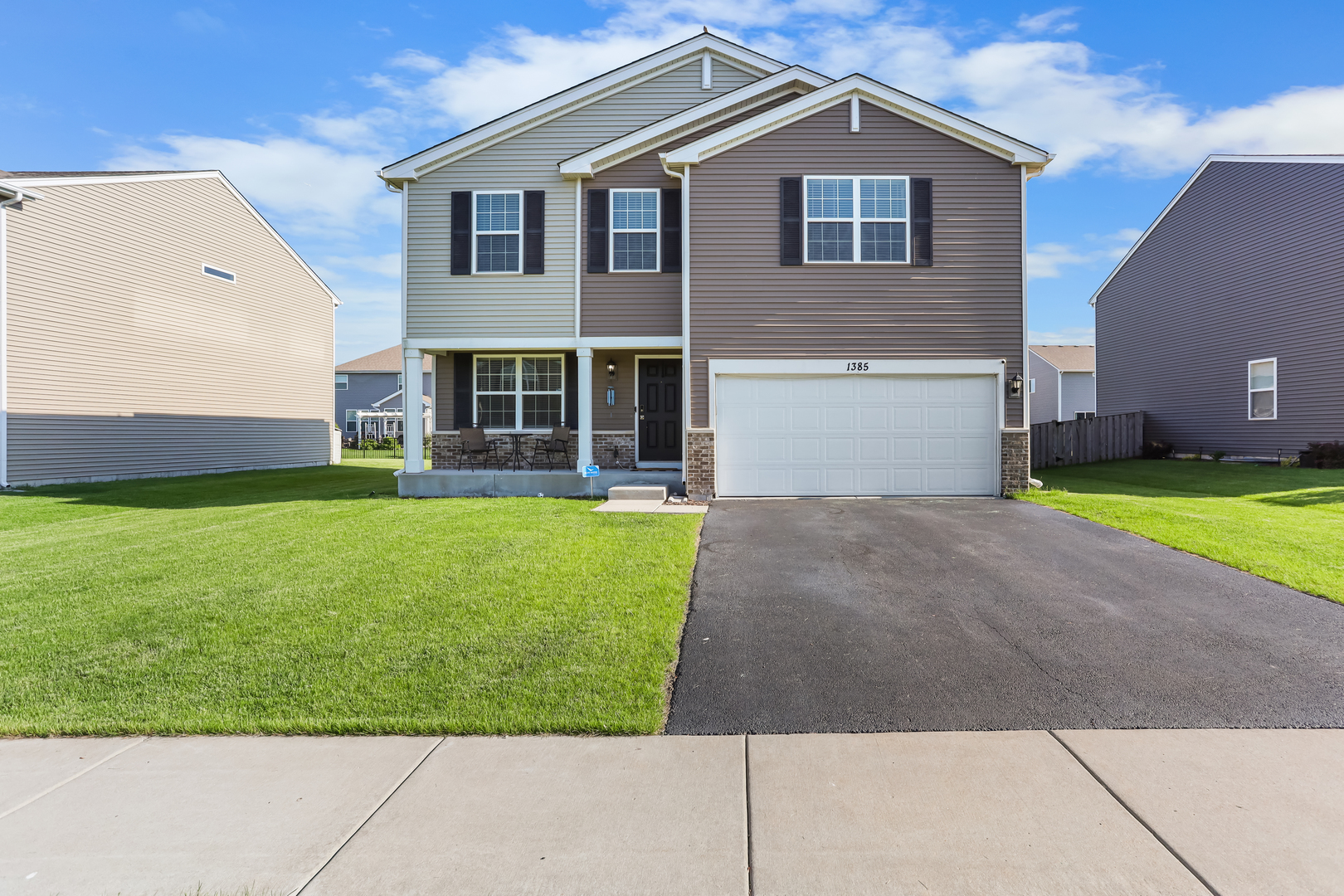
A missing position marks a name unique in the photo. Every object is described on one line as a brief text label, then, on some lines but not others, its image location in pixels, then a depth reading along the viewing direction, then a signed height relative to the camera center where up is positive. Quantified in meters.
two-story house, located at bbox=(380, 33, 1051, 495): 11.84 +2.32
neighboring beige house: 14.98 +2.79
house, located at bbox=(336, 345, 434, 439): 46.22 +3.42
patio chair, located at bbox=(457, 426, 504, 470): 13.62 -0.08
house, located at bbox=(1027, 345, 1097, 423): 37.44 +2.64
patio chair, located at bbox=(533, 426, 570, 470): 14.27 -0.22
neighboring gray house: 15.96 +3.27
